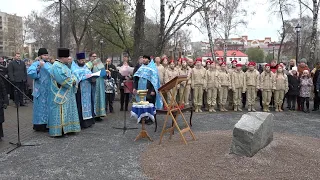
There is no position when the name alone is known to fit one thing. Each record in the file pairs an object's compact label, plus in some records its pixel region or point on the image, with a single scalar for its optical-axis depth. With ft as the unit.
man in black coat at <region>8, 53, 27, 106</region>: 39.92
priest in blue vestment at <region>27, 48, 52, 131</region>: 26.18
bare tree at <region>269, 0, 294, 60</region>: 86.58
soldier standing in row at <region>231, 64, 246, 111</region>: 37.06
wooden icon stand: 21.27
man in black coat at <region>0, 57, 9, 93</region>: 43.06
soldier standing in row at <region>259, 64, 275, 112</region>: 36.46
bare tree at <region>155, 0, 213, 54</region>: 52.72
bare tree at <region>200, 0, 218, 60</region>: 52.12
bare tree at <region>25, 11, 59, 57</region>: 142.06
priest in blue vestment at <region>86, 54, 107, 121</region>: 31.09
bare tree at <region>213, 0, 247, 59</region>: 97.85
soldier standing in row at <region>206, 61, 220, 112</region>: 36.55
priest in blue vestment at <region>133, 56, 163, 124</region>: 28.09
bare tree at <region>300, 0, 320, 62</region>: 64.03
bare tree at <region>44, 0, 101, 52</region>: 82.38
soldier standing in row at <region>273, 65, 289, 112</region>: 36.36
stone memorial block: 17.51
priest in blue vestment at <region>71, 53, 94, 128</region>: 28.04
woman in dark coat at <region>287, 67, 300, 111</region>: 37.01
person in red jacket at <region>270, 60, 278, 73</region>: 37.29
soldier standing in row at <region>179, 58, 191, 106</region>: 36.65
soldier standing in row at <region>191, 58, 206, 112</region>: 36.32
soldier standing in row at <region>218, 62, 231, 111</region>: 36.83
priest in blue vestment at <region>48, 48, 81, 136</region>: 24.24
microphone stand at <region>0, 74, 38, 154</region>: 21.74
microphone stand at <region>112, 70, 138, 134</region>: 26.90
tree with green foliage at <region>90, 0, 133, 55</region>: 75.16
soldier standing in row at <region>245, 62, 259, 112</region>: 36.99
